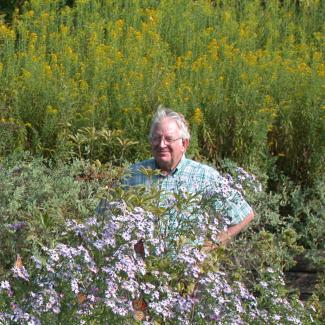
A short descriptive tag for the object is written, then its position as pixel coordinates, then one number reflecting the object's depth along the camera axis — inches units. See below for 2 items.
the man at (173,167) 216.8
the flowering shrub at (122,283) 153.9
